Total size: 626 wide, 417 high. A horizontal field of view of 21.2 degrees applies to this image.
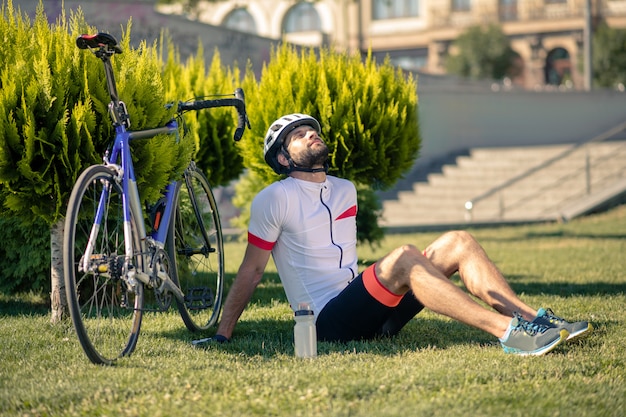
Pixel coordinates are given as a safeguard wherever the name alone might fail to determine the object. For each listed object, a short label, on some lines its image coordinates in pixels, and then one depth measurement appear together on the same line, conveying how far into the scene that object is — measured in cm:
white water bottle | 877
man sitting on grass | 882
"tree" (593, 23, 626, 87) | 6574
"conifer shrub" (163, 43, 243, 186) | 1710
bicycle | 800
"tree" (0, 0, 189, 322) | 956
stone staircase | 3321
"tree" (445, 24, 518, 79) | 7329
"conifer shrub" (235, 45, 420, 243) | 1496
